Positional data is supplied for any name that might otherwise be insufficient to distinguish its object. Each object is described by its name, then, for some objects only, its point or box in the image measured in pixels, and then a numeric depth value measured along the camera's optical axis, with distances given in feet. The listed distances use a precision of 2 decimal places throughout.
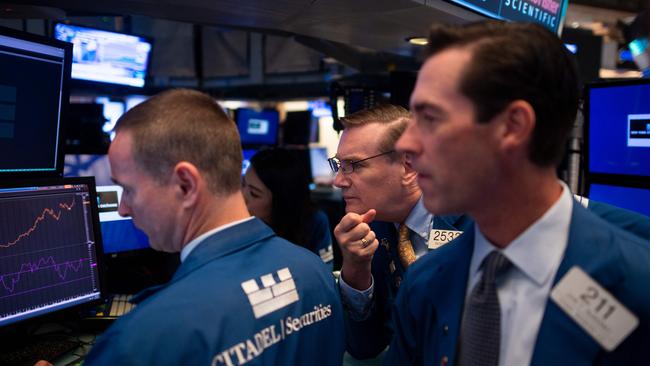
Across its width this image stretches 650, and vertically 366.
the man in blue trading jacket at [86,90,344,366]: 3.43
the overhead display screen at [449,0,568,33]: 8.82
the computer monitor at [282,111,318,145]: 22.45
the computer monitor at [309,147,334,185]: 23.55
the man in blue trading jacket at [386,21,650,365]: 2.83
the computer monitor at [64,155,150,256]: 8.11
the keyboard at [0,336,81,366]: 5.27
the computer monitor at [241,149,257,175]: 15.47
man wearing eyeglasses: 5.69
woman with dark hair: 10.71
